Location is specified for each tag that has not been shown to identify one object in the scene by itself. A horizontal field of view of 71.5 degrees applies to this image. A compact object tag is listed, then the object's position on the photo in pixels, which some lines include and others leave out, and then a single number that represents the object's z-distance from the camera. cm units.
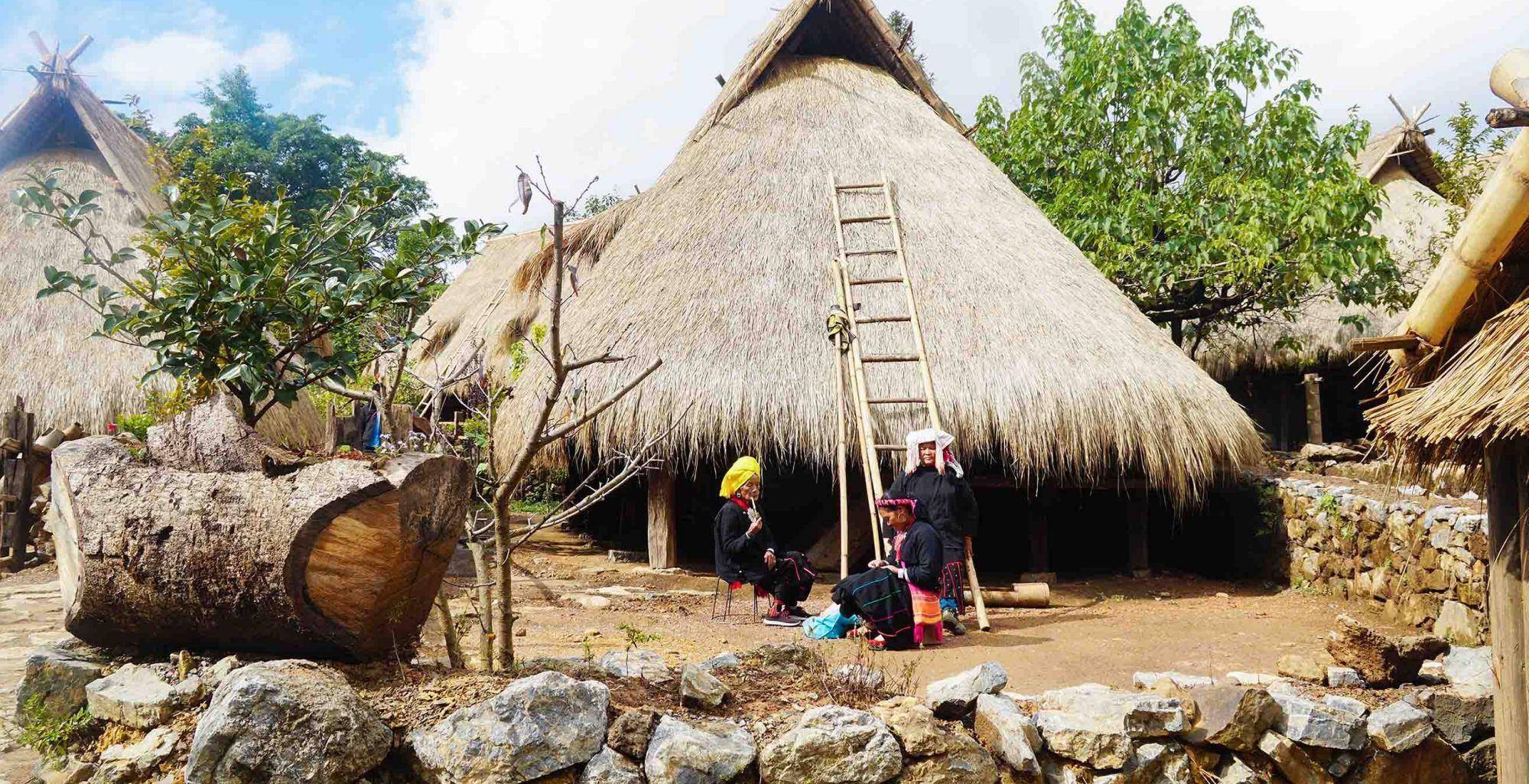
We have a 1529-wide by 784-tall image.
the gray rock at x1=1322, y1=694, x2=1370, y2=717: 393
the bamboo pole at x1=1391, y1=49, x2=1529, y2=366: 334
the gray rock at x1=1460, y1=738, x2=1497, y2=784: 405
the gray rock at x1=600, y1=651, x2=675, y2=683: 397
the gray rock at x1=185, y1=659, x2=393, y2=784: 304
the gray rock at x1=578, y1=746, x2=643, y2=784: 321
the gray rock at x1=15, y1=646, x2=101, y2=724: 365
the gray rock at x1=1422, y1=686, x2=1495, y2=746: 405
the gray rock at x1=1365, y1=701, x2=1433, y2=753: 393
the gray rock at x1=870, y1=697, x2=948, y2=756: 347
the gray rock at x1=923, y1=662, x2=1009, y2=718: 371
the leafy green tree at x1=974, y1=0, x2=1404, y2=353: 1151
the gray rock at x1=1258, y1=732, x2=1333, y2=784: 385
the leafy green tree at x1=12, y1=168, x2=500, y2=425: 388
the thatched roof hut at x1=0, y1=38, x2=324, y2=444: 1060
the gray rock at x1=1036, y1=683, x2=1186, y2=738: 375
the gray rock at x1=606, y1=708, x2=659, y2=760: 329
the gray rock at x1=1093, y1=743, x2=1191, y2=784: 370
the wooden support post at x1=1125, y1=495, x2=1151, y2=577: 923
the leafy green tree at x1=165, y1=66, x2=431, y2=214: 2316
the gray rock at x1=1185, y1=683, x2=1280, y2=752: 383
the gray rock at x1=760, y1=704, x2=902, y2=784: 331
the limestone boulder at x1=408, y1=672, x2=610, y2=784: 313
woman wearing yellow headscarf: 669
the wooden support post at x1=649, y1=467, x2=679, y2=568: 877
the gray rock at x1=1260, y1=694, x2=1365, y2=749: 385
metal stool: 676
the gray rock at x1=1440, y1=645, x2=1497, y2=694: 429
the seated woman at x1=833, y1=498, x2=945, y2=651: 571
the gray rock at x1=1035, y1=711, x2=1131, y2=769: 367
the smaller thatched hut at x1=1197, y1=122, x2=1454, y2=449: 1543
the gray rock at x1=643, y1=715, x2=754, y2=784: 321
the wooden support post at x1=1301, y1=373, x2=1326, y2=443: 1513
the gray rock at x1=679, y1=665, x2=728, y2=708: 356
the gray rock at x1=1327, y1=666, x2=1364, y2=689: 430
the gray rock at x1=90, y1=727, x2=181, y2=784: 332
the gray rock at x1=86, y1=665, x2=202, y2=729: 347
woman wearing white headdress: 653
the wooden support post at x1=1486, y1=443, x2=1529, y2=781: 359
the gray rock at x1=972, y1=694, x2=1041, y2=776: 357
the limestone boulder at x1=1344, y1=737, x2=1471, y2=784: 392
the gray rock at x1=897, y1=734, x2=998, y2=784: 345
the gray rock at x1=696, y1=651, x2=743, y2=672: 411
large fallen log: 338
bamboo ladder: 733
